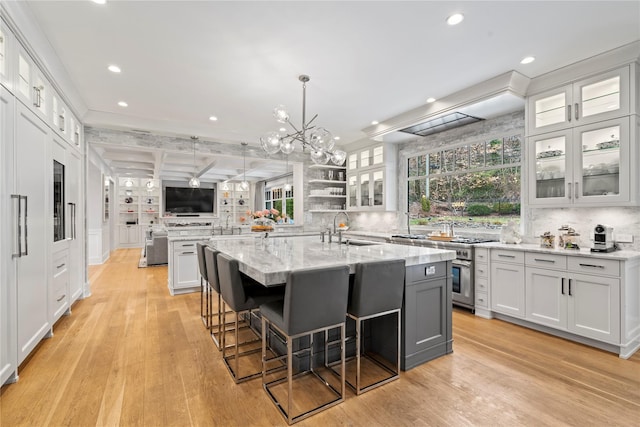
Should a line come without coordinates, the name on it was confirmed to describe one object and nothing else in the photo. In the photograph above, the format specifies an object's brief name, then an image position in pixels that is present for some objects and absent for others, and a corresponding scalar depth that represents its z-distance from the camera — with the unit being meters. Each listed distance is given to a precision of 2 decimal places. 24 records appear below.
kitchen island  2.35
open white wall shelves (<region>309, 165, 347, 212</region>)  6.67
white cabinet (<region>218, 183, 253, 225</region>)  13.01
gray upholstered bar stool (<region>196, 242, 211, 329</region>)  3.16
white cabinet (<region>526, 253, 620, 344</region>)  2.72
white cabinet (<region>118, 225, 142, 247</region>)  11.08
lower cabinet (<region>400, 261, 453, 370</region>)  2.44
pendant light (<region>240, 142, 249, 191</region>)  5.90
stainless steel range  3.79
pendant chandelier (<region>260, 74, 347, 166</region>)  3.04
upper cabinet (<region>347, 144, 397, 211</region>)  5.68
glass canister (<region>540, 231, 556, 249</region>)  3.31
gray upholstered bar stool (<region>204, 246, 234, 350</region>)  2.69
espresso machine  2.92
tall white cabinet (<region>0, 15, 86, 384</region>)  2.17
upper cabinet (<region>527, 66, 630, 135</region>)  2.86
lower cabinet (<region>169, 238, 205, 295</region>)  4.78
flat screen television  11.73
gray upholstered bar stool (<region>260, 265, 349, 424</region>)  1.82
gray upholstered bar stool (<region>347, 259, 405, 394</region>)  2.09
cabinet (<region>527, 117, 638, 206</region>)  2.83
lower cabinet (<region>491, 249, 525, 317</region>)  3.34
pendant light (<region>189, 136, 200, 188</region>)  6.31
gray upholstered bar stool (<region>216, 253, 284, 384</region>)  2.27
